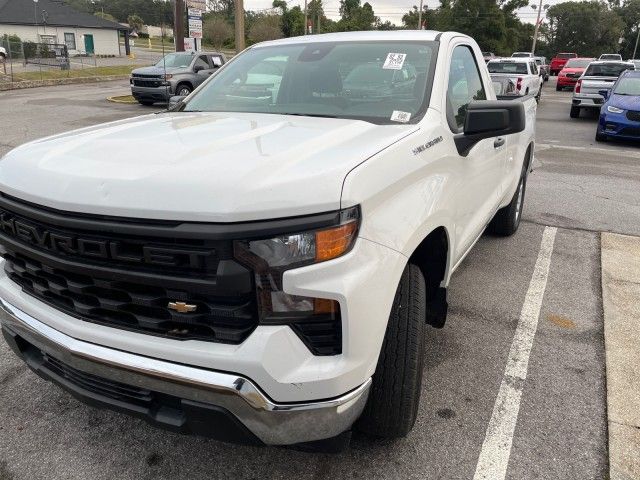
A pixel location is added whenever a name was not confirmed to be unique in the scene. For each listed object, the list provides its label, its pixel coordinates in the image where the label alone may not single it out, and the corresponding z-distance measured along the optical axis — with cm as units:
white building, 5038
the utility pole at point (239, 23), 1566
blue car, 1158
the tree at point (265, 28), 5238
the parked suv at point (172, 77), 1723
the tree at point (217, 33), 5644
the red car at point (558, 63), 4619
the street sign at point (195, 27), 1938
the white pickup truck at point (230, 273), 175
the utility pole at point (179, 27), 2100
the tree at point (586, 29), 7506
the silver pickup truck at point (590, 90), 1623
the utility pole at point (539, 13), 5182
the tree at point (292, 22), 6259
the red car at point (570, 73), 2762
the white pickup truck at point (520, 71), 1790
